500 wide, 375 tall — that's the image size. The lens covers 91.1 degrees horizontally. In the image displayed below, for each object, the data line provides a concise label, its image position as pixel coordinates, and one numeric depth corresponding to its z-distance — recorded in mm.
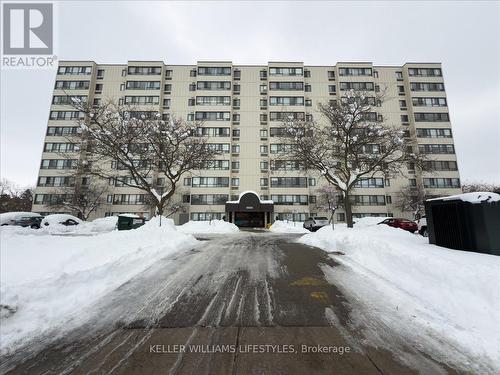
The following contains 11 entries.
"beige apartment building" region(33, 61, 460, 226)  47875
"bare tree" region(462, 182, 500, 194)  61272
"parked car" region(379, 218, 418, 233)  23688
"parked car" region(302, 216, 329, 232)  25562
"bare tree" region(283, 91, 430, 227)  18562
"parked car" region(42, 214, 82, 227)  26188
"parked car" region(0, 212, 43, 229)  24667
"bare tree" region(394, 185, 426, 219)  43634
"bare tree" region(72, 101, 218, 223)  20109
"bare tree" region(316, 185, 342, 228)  44347
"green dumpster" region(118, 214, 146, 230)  18703
